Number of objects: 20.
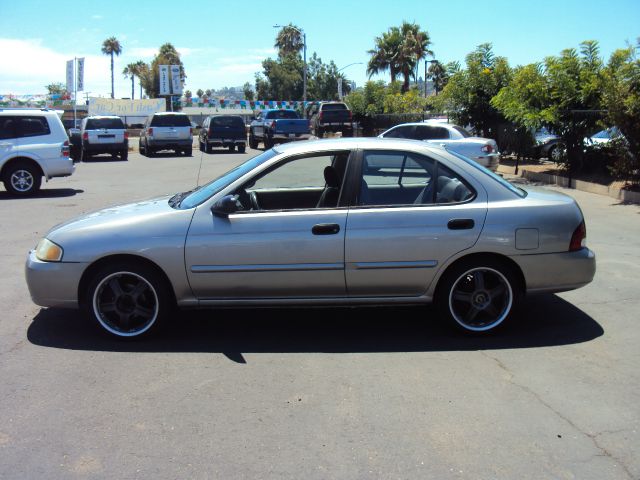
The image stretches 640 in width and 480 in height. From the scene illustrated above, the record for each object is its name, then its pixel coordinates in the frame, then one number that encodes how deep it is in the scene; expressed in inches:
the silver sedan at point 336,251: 203.8
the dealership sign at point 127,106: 2116.1
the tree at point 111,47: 4227.4
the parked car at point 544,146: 842.3
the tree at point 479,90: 842.2
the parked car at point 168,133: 1144.8
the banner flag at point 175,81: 2096.3
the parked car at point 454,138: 667.4
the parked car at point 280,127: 1179.9
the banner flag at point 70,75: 1557.6
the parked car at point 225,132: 1185.4
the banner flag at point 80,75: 1542.8
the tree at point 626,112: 530.0
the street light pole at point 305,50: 2011.3
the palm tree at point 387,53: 2383.1
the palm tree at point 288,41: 3821.4
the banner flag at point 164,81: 2109.0
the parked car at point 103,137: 1077.8
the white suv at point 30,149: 583.5
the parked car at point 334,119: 1346.0
